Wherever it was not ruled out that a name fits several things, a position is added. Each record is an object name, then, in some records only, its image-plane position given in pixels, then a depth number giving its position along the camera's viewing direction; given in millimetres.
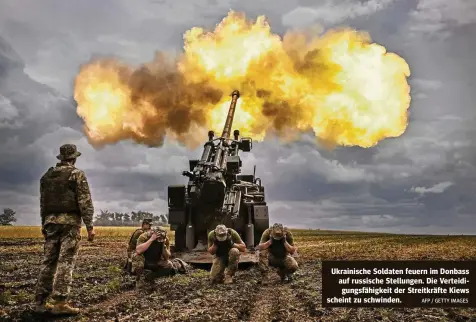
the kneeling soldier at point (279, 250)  13383
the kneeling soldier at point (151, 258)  12258
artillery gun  18141
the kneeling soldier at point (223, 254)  12836
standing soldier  8797
